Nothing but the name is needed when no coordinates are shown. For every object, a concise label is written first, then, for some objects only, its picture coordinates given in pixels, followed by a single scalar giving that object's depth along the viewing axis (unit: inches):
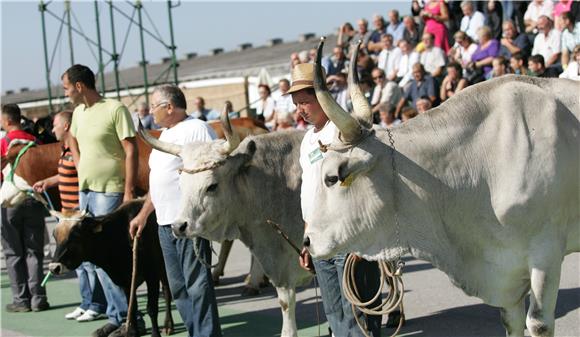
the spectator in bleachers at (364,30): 703.7
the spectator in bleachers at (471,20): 623.2
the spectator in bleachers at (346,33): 721.0
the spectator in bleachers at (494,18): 617.6
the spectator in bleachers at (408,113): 446.1
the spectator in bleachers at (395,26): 675.2
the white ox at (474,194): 193.0
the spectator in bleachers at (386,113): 471.2
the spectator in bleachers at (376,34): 690.8
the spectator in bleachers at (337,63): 641.0
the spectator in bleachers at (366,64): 607.3
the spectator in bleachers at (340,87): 553.7
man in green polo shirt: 337.1
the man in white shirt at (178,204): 289.9
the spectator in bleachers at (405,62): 606.5
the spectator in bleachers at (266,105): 637.5
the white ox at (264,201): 289.0
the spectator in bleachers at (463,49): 583.5
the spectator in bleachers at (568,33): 516.7
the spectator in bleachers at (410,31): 661.9
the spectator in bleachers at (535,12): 585.3
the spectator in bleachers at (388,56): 636.7
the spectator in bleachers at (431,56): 597.6
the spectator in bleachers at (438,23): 633.0
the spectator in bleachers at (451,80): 530.0
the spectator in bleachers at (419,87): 545.0
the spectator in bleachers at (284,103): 603.2
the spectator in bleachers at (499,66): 506.0
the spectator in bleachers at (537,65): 468.8
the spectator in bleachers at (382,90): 565.3
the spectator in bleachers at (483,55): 552.4
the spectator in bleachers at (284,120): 535.5
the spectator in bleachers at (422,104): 464.9
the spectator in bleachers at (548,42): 526.9
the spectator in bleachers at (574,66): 358.2
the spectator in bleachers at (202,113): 641.0
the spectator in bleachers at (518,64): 495.5
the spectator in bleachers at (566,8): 548.5
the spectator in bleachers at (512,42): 557.3
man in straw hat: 231.2
